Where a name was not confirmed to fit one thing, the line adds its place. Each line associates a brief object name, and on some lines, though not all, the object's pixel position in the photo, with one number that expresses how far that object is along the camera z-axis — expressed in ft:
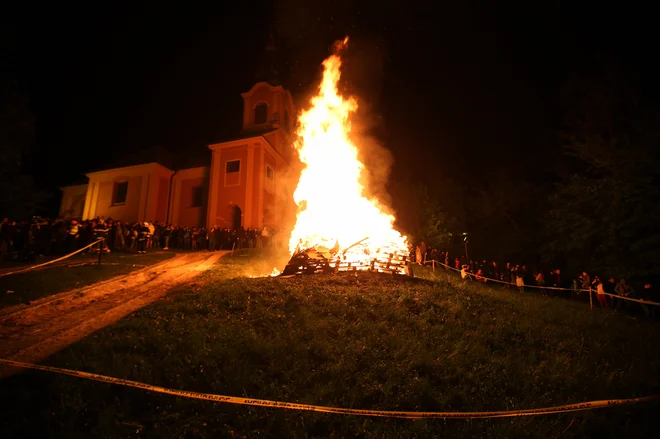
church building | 108.37
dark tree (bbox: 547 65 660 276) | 59.41
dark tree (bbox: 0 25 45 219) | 78.33
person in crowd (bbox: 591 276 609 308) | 48.33
